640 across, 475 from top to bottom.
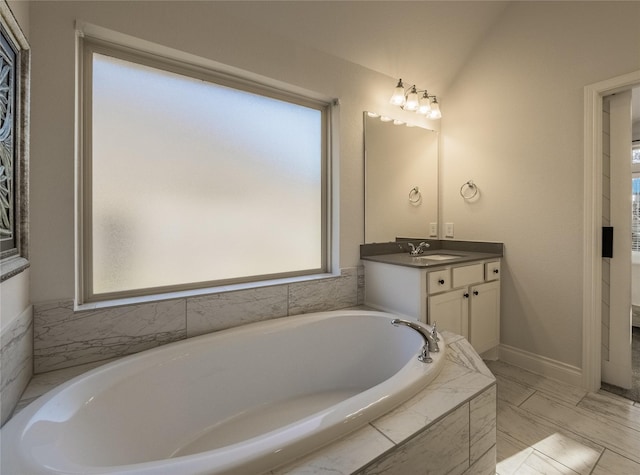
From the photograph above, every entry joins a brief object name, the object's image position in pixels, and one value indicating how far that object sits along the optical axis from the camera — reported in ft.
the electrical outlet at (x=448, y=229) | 8.66
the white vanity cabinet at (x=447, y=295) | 5.98
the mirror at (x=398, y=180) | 7.48
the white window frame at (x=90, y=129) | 4.59
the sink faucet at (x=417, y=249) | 7.66
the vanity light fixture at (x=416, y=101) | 7.50
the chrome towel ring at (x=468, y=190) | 8.07
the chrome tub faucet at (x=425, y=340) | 3.89
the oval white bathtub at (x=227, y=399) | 2.38
